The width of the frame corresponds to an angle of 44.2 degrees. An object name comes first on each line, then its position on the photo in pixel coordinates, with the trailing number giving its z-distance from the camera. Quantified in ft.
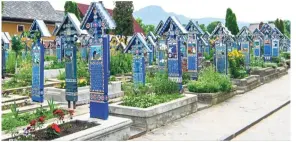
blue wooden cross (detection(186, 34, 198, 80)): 52.03
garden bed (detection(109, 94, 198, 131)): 28.60
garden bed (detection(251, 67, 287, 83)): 62.08
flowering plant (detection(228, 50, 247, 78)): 54.49
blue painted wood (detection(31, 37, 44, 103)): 36.40
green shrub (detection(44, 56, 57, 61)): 71.29
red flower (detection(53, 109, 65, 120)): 24.14
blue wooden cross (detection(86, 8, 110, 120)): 26.66
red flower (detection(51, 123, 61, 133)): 21.94
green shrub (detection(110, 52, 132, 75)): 61.88
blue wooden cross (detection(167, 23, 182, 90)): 38.99
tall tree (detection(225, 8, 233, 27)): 136.26
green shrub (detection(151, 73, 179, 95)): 36.47
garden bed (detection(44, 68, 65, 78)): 54.34
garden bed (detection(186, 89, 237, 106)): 40.10
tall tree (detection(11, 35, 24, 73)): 63.31
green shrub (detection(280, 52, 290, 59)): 95.30
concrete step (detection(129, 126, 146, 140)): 26.72
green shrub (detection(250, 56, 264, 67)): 67.15
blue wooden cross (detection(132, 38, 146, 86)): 43.04
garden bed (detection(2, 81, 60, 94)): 40.47
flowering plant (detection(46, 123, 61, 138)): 22.17
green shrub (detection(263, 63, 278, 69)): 68.68
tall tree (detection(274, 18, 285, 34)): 144.85
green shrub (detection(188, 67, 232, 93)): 41.47
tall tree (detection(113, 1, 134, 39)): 113.70
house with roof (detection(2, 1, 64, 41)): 114.21
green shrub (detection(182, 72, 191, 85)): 49.98
